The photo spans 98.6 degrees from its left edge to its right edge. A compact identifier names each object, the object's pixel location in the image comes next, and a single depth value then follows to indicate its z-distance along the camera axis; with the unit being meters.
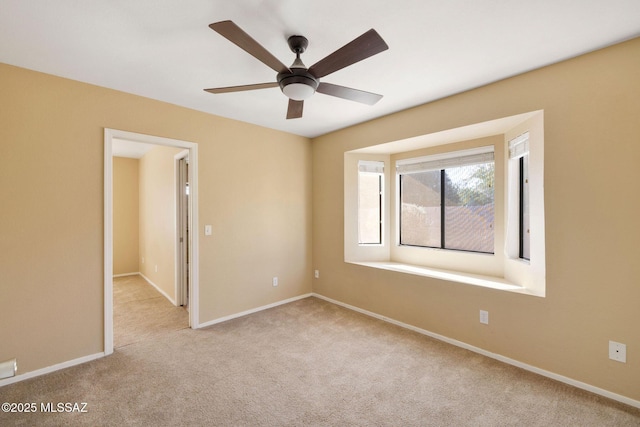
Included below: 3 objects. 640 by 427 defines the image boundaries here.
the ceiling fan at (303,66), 1.45
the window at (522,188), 2.80
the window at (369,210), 4.20
